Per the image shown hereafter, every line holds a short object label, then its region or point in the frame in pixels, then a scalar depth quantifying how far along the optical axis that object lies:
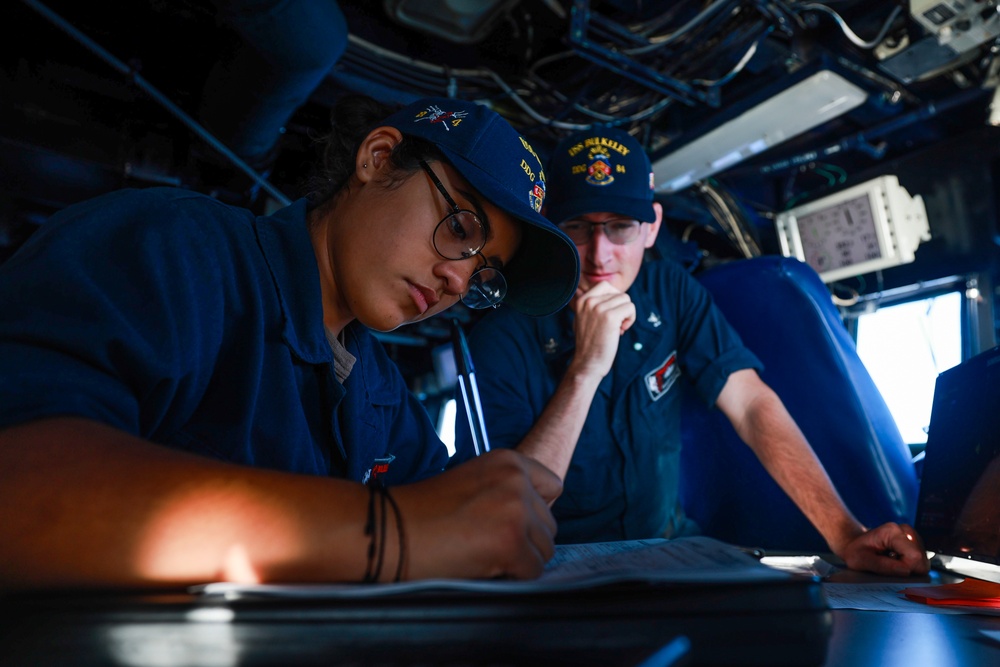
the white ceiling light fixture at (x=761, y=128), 2.11
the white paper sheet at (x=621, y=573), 0.38
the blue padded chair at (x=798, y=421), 1.54
